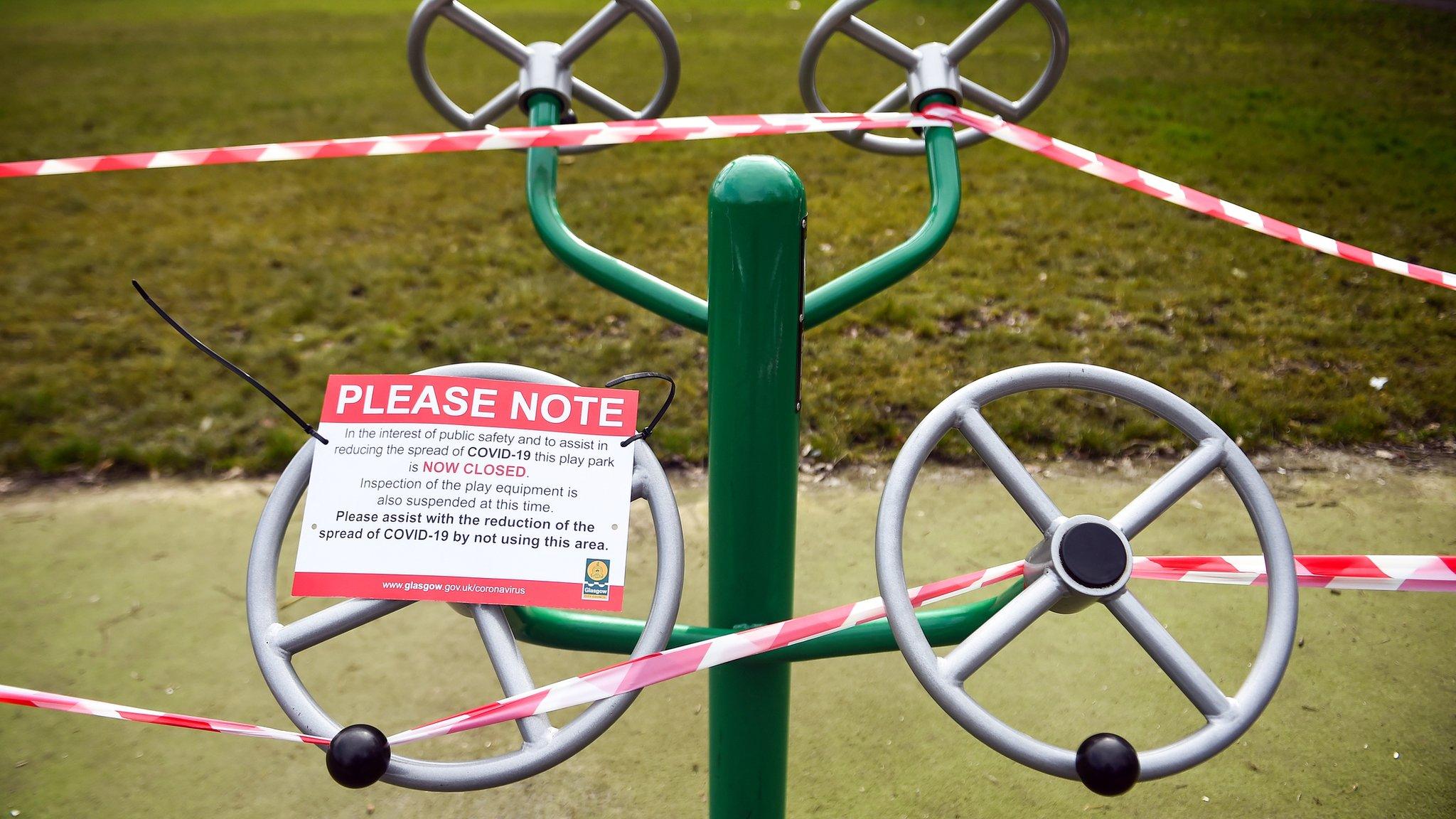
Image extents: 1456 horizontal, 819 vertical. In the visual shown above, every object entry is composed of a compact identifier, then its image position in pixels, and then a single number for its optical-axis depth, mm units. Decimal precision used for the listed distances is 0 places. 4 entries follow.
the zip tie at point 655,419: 973
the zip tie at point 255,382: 947
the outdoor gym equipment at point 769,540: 874
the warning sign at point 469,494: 938
